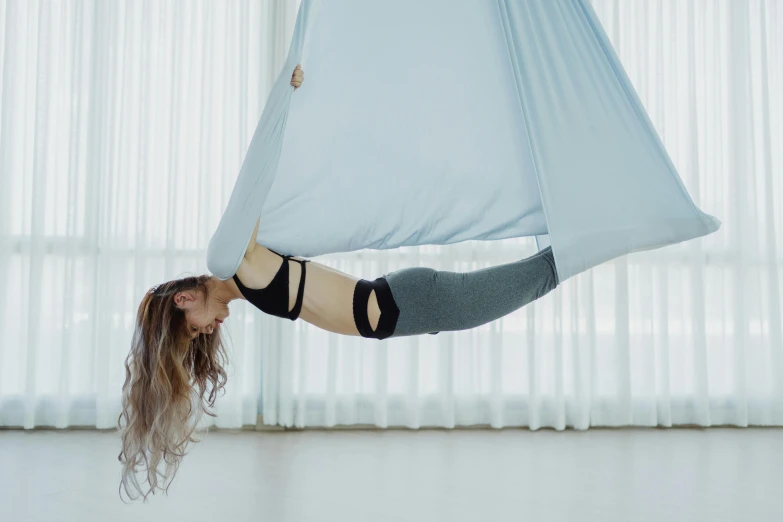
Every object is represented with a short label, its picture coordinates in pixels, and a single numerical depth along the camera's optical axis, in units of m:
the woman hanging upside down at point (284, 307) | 2.22
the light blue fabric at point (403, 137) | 2.47
